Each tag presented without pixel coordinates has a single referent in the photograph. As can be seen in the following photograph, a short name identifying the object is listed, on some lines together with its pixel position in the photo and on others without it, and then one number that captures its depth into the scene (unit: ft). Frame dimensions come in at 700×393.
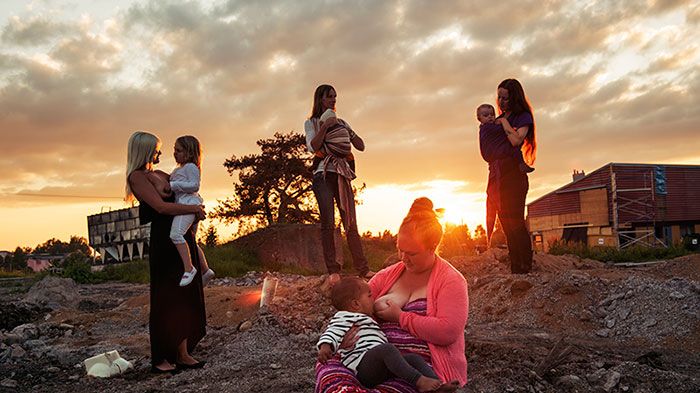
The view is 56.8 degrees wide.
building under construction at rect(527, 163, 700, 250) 109.50
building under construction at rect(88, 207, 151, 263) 109.90
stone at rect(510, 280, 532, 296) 27.89
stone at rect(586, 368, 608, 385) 16.76
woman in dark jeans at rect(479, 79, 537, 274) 24.02
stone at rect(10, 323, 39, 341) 29.43
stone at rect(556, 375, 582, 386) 16.54
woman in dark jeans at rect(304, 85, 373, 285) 22.12
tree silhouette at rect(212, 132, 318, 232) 91.30
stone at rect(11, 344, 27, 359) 24.99
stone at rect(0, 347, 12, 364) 24.55
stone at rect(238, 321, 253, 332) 25.52
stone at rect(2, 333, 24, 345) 27.72
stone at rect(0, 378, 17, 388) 20.43
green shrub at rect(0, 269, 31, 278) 94.58
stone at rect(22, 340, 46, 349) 26.63
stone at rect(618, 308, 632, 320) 24.89
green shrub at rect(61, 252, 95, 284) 65.92
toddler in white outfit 17.95
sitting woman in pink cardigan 9.01
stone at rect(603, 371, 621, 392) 16.29
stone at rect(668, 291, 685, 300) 25.31
